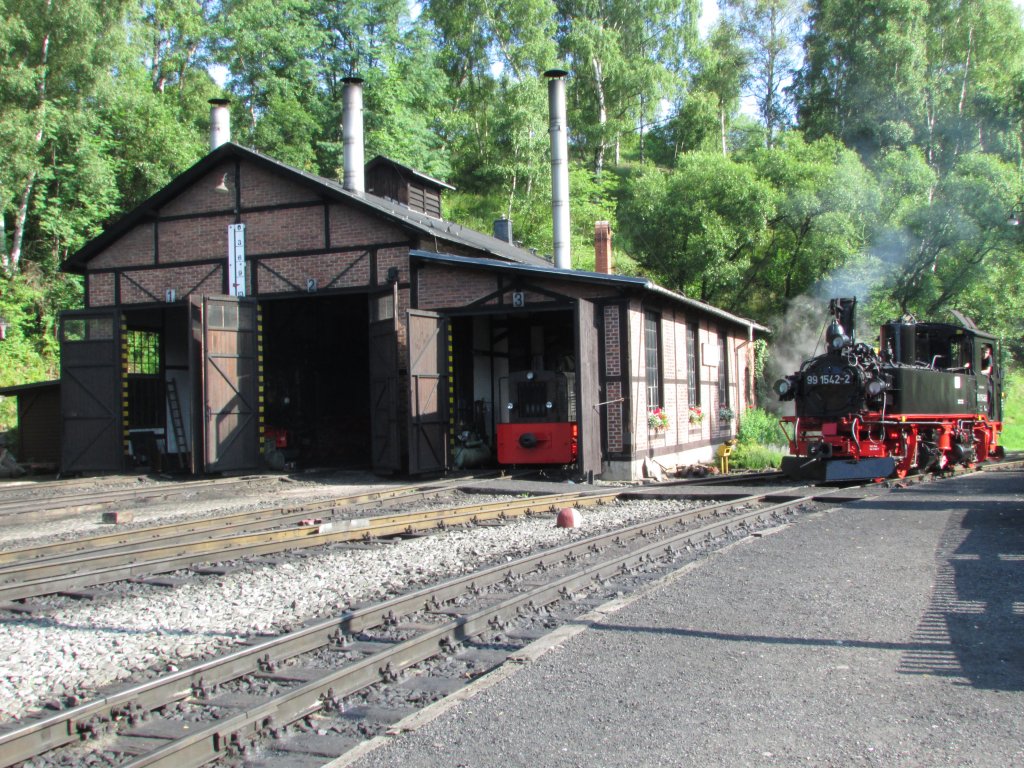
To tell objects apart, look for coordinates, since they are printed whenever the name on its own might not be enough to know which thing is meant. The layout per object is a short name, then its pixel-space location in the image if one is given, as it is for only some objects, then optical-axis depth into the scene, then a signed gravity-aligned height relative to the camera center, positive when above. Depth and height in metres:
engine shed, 17.72 +1.65
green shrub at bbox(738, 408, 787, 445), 23.12 -0.63
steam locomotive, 15.27 +0.00
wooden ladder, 22.74 +0.09
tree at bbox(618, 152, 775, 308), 31.11 +6.29
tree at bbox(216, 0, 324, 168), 38.84 +15.40
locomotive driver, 19.33 +0.68
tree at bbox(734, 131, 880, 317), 30.84 +6.17
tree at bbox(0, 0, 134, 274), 27.88 +10.54
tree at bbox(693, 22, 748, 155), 54.50 +19.60
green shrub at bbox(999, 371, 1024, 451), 30.27 -0.52
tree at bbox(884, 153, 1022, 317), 29.33 +5.16
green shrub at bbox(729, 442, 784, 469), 19.91 -1.15
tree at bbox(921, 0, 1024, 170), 39.66 +15.14
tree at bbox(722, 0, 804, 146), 54.91 +21.74
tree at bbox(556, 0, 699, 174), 49.72 +18.71
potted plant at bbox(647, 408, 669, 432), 18.39 -0.26
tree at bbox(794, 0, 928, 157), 41.59 +15.96
